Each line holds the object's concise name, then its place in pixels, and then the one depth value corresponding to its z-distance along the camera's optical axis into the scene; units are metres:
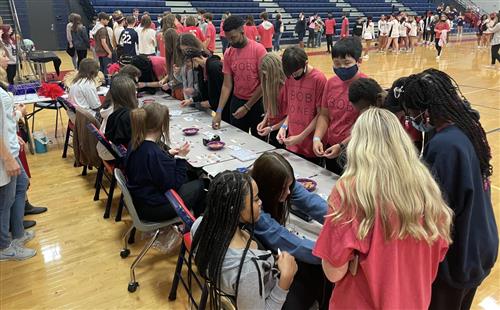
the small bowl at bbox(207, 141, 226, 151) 3.14
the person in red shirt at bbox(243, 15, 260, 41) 11.30
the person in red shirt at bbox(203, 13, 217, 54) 10.87
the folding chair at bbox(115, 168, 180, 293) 2.58
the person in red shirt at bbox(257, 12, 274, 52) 12.24
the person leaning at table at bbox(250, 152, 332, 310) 1.81
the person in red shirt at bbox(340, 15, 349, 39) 15.05
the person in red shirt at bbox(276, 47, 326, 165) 2.82
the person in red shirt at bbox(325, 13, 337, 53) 14.53
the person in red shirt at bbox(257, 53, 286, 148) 3.29
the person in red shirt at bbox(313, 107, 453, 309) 1.24
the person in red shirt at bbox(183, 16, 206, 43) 8.23
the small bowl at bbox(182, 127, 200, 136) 3.51
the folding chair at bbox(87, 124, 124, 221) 3.36
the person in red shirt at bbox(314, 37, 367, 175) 2.59
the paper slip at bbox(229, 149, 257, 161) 2.92
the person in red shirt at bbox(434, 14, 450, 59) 12.47
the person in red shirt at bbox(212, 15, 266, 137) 3.60
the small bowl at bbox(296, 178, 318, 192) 2.36
